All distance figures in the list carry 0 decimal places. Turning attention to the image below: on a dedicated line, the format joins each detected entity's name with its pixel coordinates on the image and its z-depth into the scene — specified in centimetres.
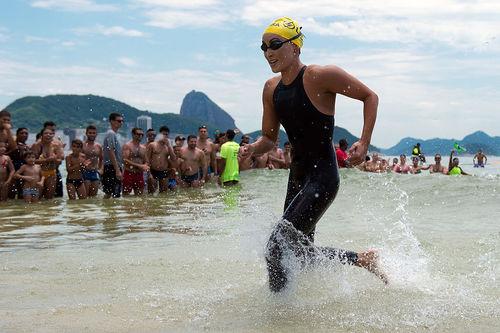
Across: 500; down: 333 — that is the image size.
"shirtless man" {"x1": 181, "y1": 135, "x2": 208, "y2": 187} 1667
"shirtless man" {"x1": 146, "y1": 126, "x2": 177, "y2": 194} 1593
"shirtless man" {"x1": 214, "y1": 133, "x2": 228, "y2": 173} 1913
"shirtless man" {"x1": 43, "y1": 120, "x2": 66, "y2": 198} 1454
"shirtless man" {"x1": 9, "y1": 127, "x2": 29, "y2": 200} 1424
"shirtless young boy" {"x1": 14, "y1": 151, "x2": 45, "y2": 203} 1386
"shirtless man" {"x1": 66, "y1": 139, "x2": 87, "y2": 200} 1438
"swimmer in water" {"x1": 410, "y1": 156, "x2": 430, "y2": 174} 2575
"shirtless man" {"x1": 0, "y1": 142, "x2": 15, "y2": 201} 1370
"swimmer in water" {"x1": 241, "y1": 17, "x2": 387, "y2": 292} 430
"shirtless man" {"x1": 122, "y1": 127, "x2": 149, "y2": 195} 1510
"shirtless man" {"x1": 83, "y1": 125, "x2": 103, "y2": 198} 1441
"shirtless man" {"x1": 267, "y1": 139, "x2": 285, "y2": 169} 2117
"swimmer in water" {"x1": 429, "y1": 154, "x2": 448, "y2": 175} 2650
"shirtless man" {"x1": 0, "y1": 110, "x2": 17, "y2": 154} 1365
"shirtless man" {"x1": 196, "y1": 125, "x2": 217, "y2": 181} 1762
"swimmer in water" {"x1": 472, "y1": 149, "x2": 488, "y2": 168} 3733
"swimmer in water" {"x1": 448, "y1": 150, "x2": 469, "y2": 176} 2507
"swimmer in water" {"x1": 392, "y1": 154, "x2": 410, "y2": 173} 2558
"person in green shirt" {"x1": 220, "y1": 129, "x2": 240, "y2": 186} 1686
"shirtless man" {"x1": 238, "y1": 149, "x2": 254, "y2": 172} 2062
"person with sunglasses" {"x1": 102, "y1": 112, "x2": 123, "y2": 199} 1411
